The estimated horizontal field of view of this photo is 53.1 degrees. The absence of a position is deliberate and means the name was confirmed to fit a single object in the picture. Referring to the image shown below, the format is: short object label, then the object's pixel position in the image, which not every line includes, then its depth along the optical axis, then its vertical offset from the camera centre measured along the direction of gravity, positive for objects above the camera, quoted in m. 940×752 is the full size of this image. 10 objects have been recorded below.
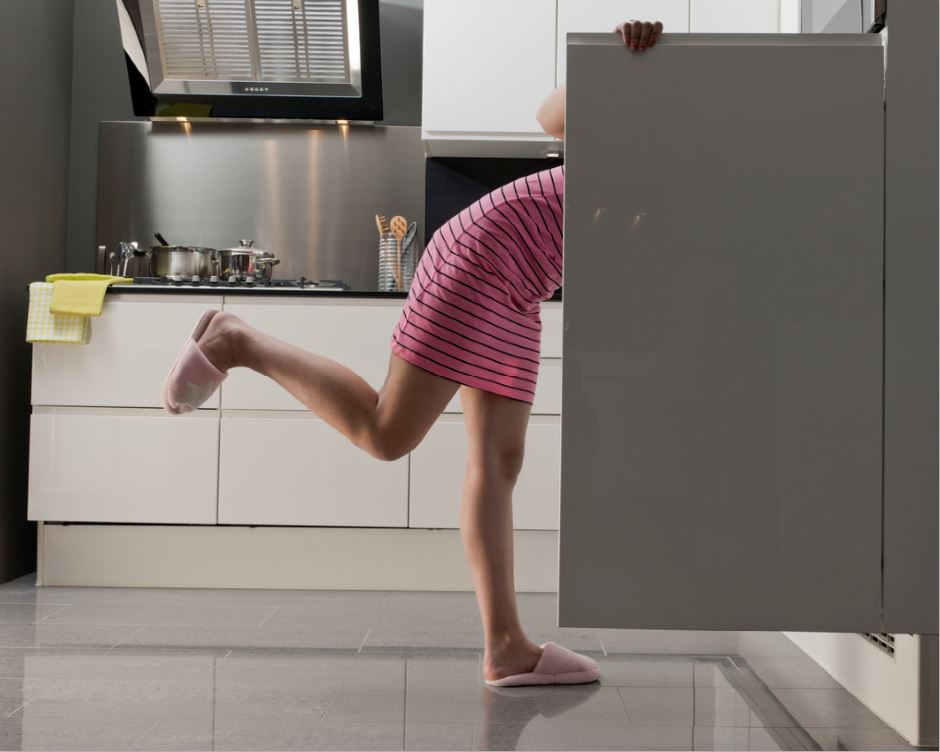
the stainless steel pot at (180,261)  3.29 +0.43
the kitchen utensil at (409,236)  3.37 +0.55
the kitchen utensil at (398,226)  3.36 +0.58
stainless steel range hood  3.37 +1.19
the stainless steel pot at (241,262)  3.28 +0.43
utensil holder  3.33 +0.45
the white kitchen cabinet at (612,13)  3.13 +1.27
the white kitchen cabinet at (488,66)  3.16 +1.09
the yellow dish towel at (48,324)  2.76 +0.17
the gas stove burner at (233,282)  3.10 +0.35
